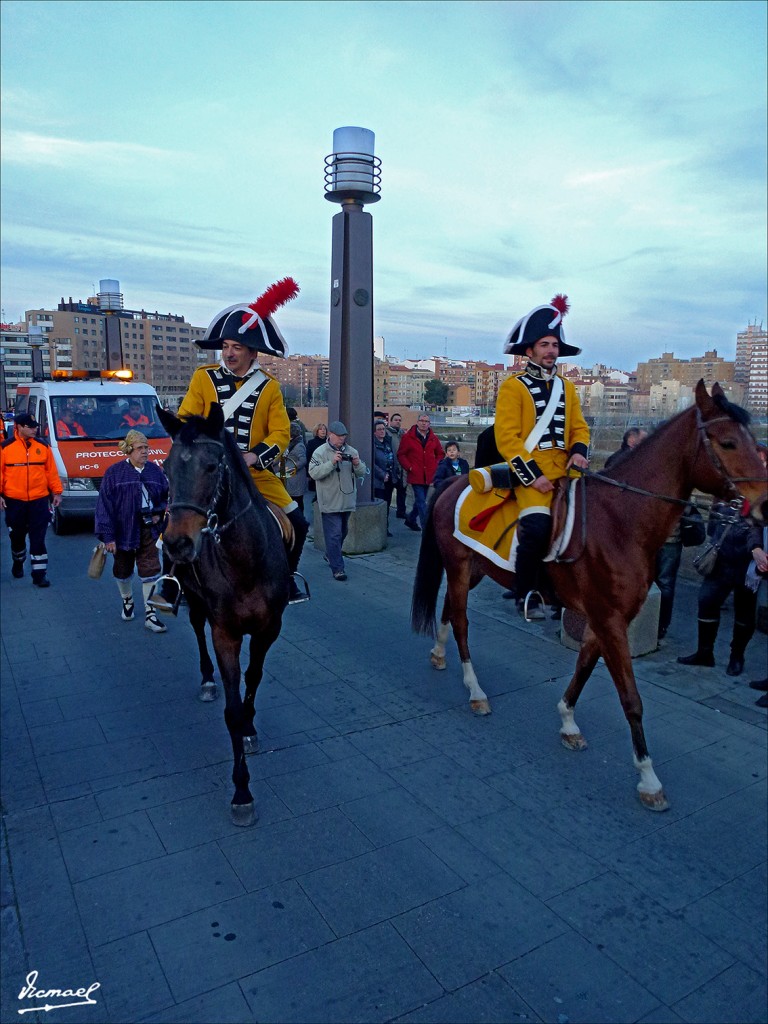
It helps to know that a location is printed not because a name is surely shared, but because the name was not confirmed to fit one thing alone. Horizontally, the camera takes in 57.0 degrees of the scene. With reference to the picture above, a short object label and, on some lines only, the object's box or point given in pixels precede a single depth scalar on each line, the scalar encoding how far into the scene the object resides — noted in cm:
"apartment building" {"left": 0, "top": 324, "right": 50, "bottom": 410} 10750
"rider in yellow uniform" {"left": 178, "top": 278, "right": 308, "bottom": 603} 491
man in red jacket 1264
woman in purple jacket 773
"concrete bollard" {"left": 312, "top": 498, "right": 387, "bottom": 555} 1156
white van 1269
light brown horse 443
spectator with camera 998
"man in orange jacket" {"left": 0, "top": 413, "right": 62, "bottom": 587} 954
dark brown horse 381
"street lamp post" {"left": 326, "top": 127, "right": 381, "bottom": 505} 1104
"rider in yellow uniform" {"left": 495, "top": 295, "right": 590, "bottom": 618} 525
